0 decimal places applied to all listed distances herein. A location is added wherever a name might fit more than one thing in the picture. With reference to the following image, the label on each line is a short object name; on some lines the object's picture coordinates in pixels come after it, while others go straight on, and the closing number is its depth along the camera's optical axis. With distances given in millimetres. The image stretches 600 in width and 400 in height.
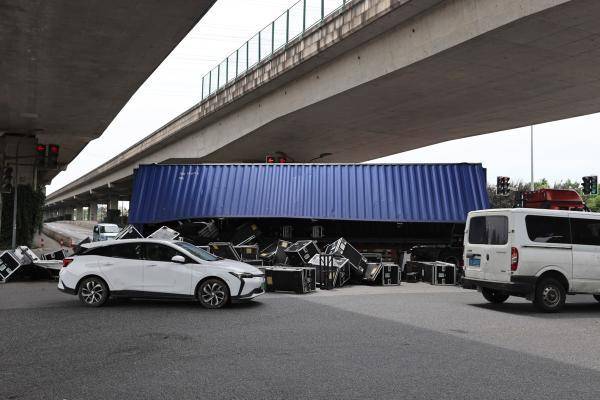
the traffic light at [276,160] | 24623
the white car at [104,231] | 33938
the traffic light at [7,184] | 21469
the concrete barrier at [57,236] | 33275
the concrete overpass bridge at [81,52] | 11266
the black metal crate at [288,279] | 13570
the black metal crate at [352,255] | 15836
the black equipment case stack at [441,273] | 16578
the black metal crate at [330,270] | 14891
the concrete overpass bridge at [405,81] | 14594
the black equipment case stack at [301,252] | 15430
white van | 10852
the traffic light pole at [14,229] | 20217
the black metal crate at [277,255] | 16281
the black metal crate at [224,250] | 16109
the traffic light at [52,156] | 21672
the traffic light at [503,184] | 35031
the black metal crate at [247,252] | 16719
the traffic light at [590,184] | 33316
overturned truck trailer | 18250
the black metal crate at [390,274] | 16000
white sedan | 10750
